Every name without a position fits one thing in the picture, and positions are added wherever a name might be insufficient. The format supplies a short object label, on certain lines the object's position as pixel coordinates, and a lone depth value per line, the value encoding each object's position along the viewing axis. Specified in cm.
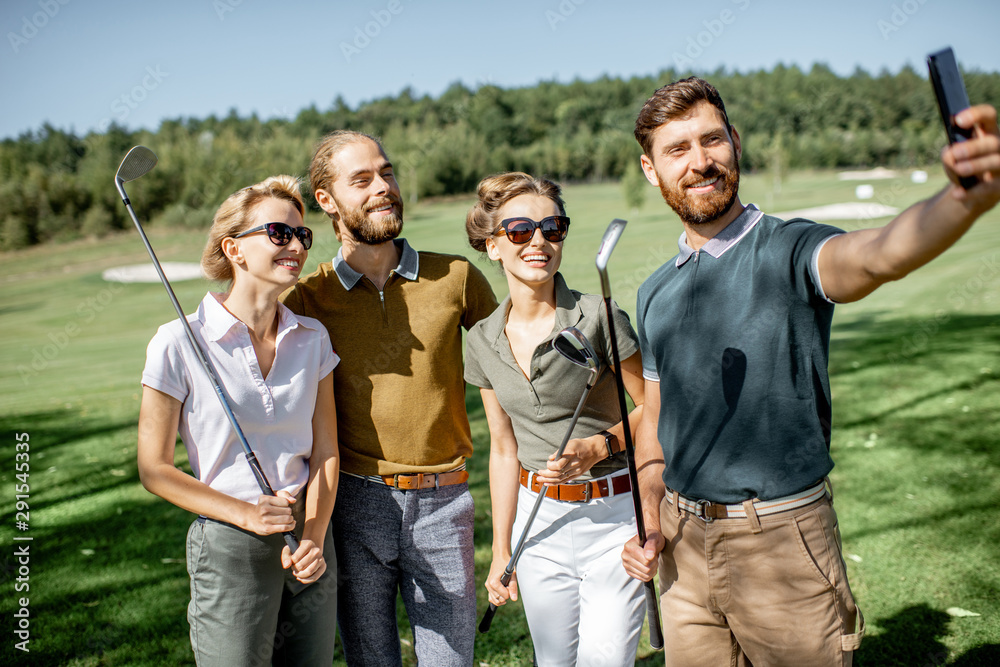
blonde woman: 266
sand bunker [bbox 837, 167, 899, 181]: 5591
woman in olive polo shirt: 292
